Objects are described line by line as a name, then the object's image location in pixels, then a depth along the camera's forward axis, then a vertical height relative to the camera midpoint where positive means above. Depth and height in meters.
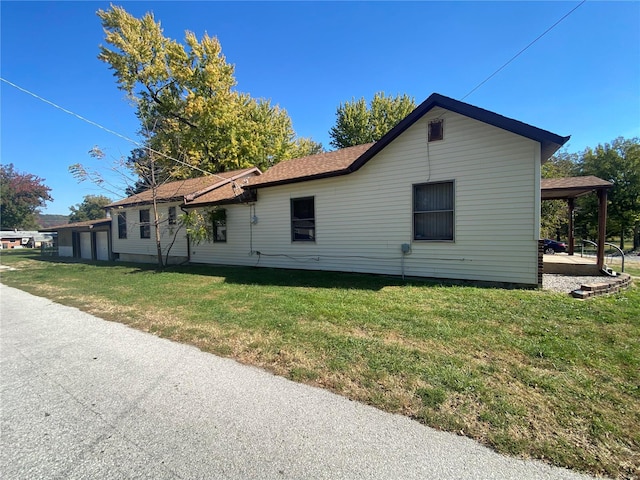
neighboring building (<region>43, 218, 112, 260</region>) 20.38 -0.42
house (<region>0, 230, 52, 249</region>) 47.84 -0.55
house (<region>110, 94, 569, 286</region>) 7.15 +0.79
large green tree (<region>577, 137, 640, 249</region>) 27.39 +4.05
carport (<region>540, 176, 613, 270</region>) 8.41 +1.18
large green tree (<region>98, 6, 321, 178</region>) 20.00 +10.35
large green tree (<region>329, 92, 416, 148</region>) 27.61 +10.33
